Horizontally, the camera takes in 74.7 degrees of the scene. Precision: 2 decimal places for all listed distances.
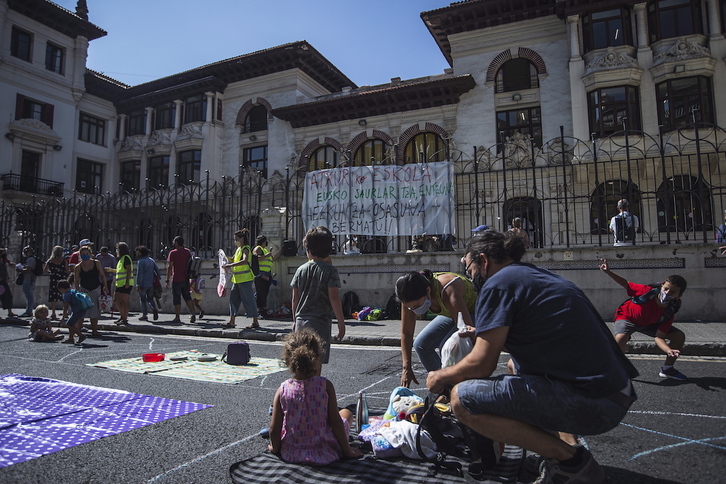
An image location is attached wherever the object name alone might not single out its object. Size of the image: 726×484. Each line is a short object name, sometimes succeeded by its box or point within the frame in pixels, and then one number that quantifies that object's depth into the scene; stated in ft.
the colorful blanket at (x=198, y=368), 19.83
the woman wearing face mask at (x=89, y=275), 33.47
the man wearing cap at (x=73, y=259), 42.03
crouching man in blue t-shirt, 8.33
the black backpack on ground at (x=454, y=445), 10.04
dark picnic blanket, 9.54
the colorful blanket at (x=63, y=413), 11.75
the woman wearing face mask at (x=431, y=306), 12.92
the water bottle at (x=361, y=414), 12.77
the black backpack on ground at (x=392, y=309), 37.91
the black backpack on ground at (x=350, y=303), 39.52
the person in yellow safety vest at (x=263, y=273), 38.60
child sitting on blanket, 10.37
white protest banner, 39.65
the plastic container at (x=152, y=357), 23.12
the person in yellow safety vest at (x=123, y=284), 37.06
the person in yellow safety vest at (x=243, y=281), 33.42
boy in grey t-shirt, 15.21
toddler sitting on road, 30.14
